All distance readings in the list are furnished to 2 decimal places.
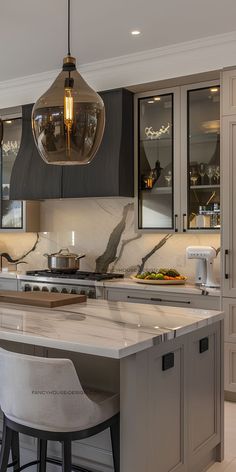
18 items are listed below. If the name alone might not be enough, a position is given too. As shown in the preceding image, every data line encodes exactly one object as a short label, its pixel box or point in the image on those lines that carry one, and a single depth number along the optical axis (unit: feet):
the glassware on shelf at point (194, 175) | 14.56
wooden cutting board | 9.84
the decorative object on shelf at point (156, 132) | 15.14
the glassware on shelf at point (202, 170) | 14.51
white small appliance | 13.97
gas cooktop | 15.46
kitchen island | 6.95
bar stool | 6.54
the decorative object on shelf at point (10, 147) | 18.60
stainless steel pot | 16.28
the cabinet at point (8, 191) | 18.39
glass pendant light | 7.86
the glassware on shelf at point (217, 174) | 14.30
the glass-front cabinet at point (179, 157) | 14.38
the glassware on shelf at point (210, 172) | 14.40
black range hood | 15.20
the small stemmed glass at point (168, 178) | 15.10
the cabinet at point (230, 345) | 13.11
